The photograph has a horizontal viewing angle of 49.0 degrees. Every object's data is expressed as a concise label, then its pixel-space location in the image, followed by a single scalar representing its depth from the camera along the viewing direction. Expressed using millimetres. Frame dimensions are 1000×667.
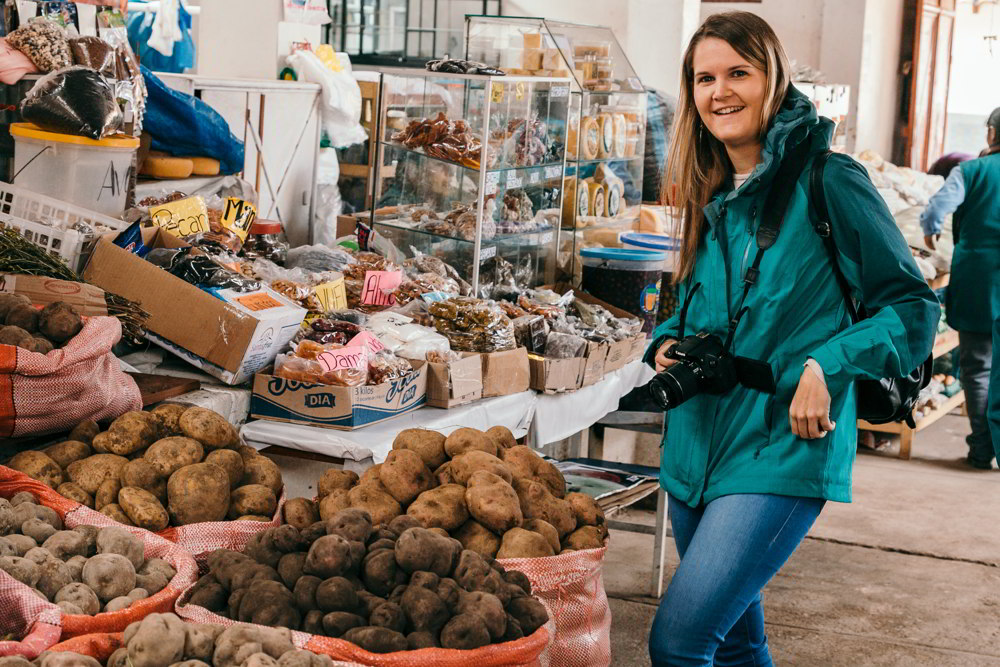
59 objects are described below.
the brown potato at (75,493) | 2295
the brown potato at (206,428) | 2488
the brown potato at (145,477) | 2318
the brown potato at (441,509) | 2203
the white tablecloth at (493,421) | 2887
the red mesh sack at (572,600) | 2162
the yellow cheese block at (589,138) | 5168
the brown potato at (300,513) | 2280
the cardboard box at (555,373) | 3625
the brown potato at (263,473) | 2488
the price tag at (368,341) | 3100
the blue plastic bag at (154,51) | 7254
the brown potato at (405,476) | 2305
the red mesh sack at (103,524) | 1809
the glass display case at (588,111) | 5117
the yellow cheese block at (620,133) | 5425
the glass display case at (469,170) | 4352
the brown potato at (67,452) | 2408
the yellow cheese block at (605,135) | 5297
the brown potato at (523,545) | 2168
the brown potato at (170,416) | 2529
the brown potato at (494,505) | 2217
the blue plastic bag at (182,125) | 4328
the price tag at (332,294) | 3604
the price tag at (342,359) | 2992
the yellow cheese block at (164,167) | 4414
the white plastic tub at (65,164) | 3561
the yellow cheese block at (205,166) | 4598
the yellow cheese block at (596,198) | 5246
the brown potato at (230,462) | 2422
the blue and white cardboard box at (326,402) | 2930
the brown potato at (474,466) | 2340
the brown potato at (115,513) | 2265
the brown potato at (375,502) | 2234
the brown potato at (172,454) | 2361
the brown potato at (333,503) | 2262
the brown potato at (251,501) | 2369
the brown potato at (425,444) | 2467
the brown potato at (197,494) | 2279
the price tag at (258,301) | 3066
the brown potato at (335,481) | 2383
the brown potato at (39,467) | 2314
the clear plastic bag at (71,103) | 3498
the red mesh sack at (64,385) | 2373
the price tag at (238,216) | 3914
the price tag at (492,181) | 4340
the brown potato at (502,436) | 2684
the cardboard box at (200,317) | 3002
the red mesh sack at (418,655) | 1740
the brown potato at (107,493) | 2299
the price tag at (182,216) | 3635
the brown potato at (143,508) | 2238
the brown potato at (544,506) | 2371
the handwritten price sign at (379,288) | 3838
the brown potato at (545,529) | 2275
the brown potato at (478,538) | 2201
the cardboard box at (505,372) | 3396
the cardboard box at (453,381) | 3230
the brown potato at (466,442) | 2471
